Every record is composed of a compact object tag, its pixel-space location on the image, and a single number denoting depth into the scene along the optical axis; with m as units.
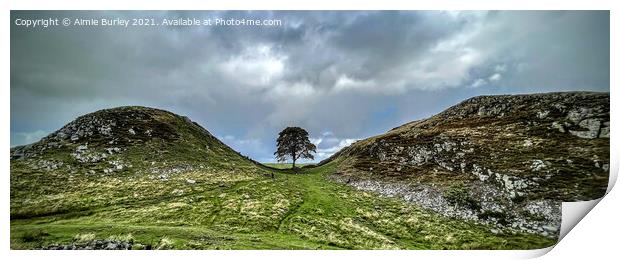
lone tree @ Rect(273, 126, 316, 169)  81.19
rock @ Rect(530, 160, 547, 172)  41.33
